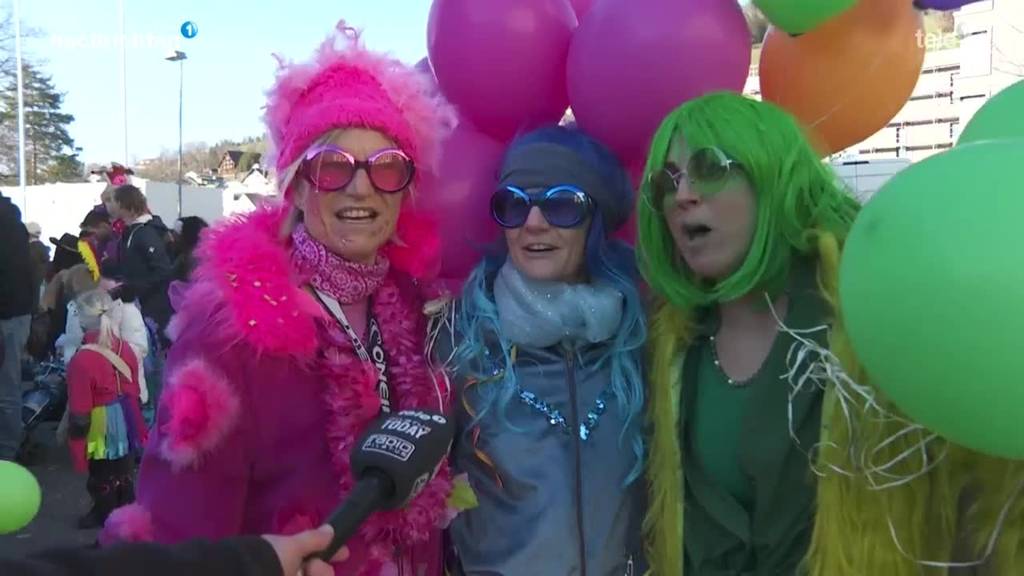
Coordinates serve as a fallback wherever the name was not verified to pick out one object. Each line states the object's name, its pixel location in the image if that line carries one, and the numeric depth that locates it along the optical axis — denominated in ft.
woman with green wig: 5.23
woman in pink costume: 5.81
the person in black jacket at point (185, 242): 21.42
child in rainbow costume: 16.46
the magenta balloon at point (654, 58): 7.06
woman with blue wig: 6.40
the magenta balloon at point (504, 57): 7.63
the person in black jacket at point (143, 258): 20.49
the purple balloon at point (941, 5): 7.42
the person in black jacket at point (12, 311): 15.88
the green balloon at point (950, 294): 3.33
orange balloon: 7.25
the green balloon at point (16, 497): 4.35
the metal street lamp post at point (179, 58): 63.26
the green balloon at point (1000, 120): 4.16
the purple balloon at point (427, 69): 8.39
